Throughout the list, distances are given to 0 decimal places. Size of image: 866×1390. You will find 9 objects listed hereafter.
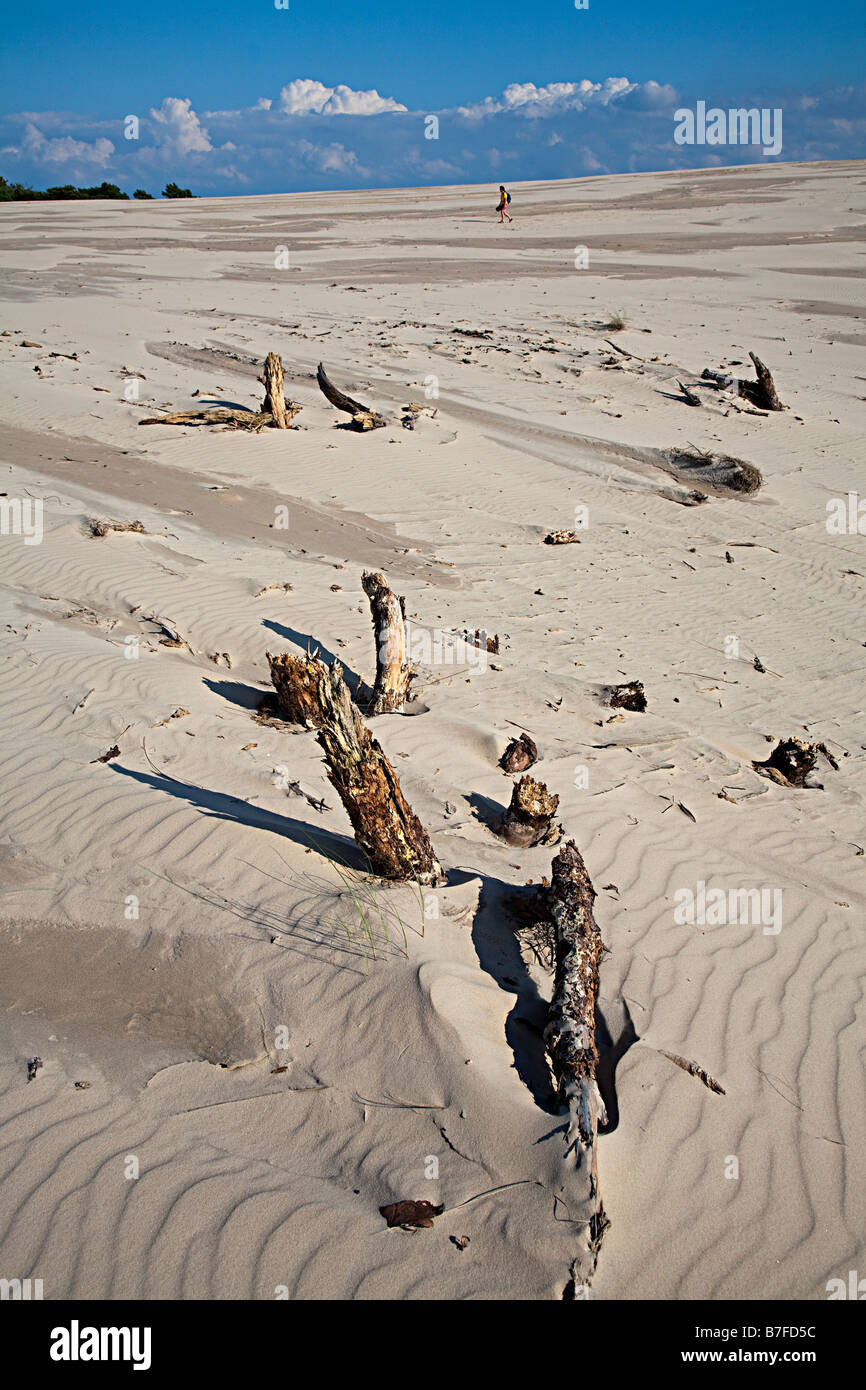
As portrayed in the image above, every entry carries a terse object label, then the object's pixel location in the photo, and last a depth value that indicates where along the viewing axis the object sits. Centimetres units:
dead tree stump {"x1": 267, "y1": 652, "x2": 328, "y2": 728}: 597
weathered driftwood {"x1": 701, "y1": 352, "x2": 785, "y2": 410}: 1485
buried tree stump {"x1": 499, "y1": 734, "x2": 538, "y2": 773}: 598
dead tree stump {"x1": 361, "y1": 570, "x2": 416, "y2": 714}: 629
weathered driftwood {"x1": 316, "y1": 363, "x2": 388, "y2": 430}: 1352
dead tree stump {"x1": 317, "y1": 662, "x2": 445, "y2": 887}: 421
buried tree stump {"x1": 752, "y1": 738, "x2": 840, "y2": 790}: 620
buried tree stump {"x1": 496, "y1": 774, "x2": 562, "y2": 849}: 504
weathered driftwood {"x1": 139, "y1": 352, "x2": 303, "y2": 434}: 1298
